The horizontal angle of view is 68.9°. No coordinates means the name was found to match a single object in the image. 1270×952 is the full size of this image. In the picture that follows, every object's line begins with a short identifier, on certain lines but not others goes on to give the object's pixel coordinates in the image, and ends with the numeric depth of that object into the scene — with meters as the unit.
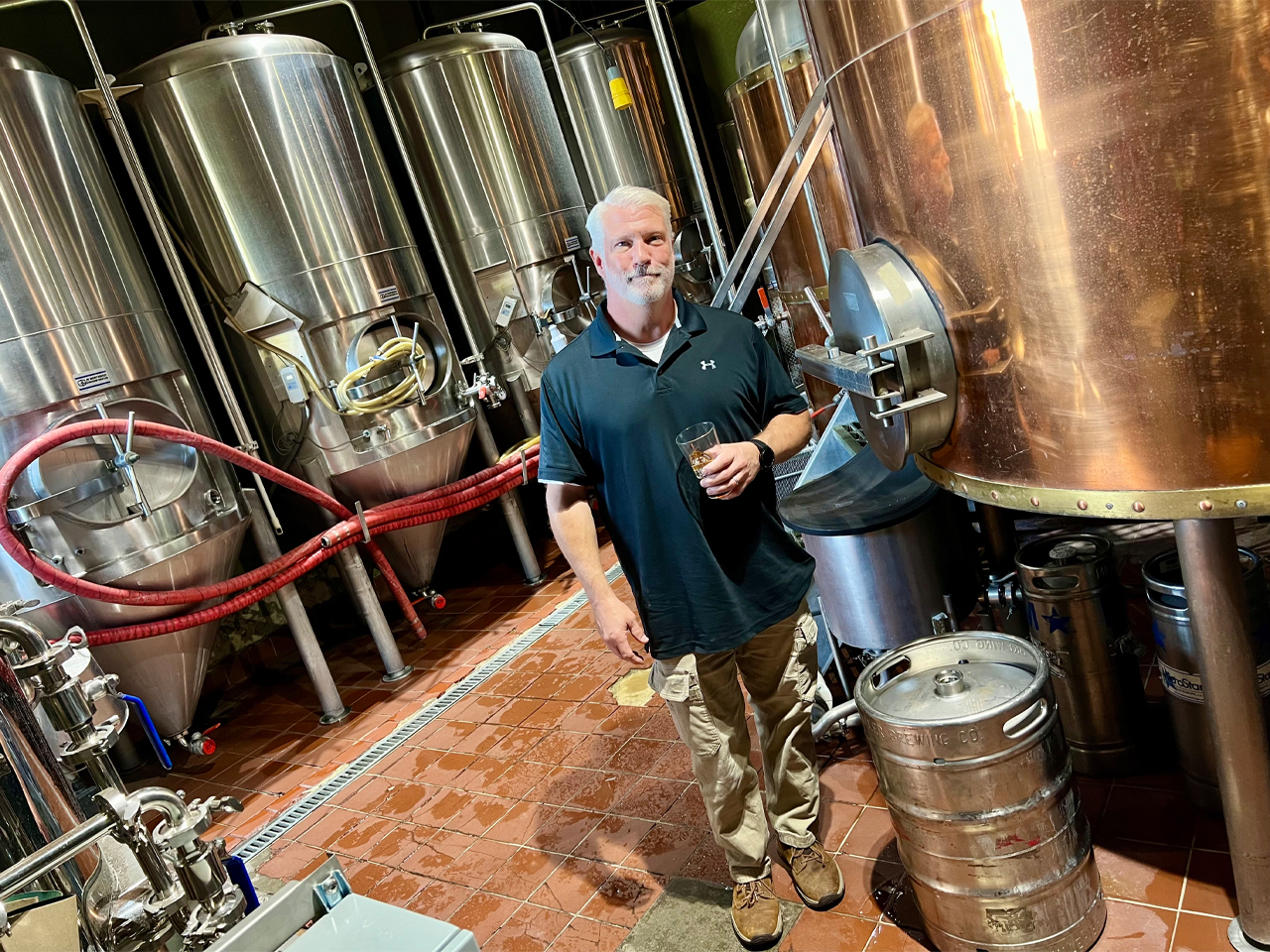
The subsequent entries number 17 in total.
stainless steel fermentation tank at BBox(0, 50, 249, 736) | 3.76
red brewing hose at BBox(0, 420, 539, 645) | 3.62
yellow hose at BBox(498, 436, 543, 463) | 5.62
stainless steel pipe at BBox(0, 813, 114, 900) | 1.46
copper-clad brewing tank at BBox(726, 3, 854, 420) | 4.72
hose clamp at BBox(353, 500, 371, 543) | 4.80
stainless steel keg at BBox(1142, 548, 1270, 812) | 2.15
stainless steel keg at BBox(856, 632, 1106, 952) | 1.96
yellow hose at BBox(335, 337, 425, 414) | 4.69
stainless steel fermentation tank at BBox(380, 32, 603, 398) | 5.55
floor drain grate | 3.73
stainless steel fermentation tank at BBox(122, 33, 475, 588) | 4.46
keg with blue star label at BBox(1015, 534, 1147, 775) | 2.46
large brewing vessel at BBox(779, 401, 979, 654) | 2.77
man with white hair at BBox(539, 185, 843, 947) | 2.23
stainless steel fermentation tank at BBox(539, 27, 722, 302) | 6.60
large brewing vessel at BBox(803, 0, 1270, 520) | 1.42
